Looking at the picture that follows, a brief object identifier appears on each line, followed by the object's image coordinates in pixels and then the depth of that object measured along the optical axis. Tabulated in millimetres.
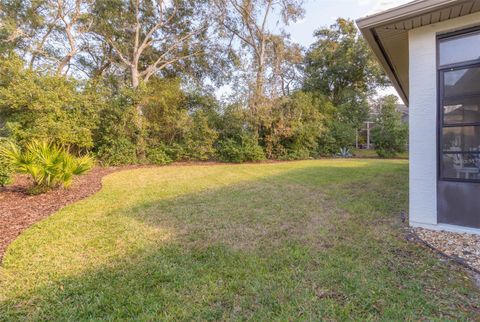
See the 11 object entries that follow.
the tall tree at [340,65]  20000
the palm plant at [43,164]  4941
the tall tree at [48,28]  11500
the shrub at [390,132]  15391
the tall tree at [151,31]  12922
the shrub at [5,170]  4875
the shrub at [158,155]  11797
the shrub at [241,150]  12656
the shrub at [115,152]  10930
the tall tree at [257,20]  14781
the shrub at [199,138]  12234
